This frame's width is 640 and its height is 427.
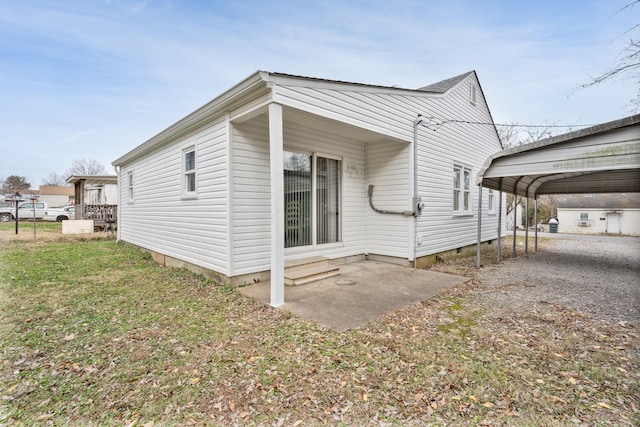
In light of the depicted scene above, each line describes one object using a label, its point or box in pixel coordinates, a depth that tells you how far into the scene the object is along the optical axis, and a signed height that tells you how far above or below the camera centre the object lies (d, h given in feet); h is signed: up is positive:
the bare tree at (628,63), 14.43 +6.96
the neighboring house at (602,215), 71.00 -2.66
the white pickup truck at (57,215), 73.41 -2.67
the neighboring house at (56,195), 134.82 +4.26
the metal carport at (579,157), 16.17 +2.98
